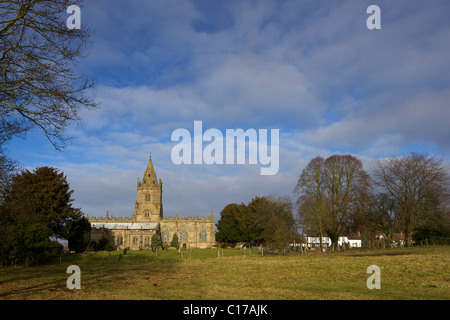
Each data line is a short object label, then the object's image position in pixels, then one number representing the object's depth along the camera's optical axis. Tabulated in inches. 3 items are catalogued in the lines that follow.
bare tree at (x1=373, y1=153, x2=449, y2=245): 1439.5
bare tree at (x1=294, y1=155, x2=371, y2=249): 1536.7
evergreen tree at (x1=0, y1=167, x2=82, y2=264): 1024.2
